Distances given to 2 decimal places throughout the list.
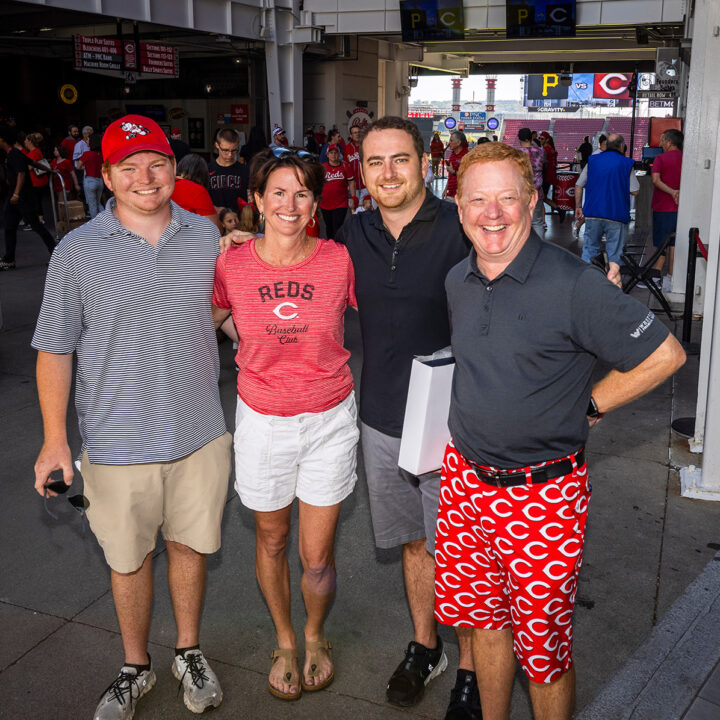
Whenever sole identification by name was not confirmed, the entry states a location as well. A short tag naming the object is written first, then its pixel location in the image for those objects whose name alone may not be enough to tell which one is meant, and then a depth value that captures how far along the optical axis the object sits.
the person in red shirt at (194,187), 6.62
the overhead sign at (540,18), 18.81
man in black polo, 2.83
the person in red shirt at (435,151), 27.73
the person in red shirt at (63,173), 15.43
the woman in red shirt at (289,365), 2.79
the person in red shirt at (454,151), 14.48
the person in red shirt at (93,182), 15.49
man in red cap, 2.69
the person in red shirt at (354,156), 13.36
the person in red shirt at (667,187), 11.09
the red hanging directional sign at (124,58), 16.59
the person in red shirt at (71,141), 19.53
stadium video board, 60.22
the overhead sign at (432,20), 19.75
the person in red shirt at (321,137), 22.38
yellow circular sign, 20.65
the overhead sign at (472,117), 69.25
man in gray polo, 2.20
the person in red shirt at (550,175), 19.80
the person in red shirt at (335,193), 12.39
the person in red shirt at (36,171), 12.81
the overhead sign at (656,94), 19.05
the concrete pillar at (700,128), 9.23
